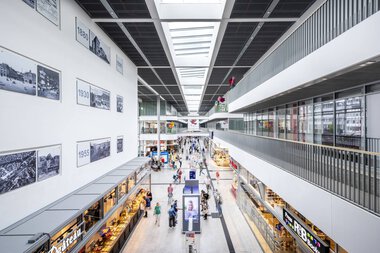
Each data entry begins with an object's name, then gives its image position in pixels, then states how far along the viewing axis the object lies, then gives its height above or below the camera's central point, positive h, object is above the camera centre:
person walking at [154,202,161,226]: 11.94 -5.16
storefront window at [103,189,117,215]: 7.08 -2.76
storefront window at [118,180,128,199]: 8.49 -2.78
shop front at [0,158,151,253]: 3.76 -2.30
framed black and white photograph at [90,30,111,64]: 7.13 +2.86
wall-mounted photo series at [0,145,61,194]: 3.80 -0.89
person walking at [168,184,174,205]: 14.52 -5.05
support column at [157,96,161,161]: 25.42 -0.42
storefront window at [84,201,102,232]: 5.86 -2.78
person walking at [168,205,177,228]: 11.38 -5.19
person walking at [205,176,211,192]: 16.83 -5.08
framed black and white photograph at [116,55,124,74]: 9.58 +2.87
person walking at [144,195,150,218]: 13.84 -5.29
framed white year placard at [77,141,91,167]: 6.27 -0.91
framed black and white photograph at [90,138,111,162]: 7.18 -0.93
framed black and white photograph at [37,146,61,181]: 4.66 -0.90
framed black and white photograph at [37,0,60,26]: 4.65 +2.72
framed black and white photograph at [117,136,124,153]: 9.81 -0.95
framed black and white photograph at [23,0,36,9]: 4.27 +2.56
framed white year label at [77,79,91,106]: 6.25 +1.00
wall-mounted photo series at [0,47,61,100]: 3.77 +1.00
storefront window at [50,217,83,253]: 4.31 -2.58
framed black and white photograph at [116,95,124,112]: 9.68 +1.00
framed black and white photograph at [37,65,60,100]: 4.61 +0.97
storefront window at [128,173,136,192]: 9.80 -2.83
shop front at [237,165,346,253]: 5.94 -3.77
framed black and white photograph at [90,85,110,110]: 7.15 +0.99
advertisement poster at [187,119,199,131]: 46.25 -0.18
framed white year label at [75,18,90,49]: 6.22 +2.85
